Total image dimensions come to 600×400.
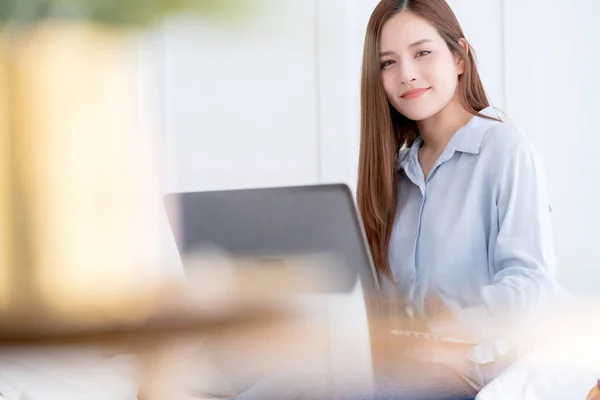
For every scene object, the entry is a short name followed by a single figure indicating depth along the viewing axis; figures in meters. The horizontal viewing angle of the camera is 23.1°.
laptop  2.32
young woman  2.45
